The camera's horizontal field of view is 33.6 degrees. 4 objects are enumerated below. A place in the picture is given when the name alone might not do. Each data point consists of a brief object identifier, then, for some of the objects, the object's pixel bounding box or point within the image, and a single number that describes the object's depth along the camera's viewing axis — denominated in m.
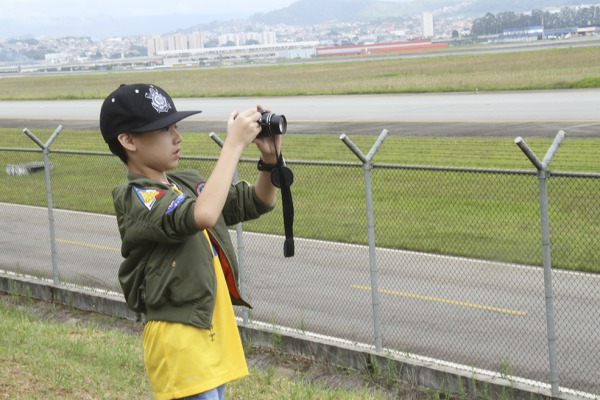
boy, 3.66
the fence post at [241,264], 9.76
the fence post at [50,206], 11.42
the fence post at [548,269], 7.32
